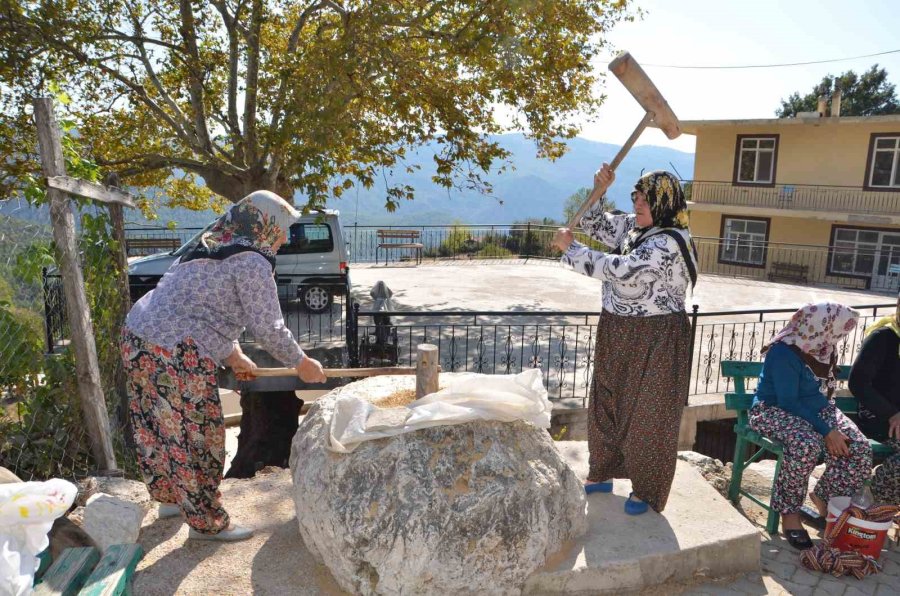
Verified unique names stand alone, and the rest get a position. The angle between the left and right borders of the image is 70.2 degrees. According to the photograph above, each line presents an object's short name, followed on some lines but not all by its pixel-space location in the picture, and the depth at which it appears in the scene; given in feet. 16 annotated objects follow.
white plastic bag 6.28
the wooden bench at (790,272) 64.13
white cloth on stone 9.23
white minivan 37.27
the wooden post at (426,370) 10.29
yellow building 62.23
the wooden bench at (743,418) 12.87
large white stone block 8.74
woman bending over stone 9.55
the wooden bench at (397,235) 70.74
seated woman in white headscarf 11.77
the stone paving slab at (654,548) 9.61
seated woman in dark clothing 12.68
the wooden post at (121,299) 13.98
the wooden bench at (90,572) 7.06
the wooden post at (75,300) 11.31
